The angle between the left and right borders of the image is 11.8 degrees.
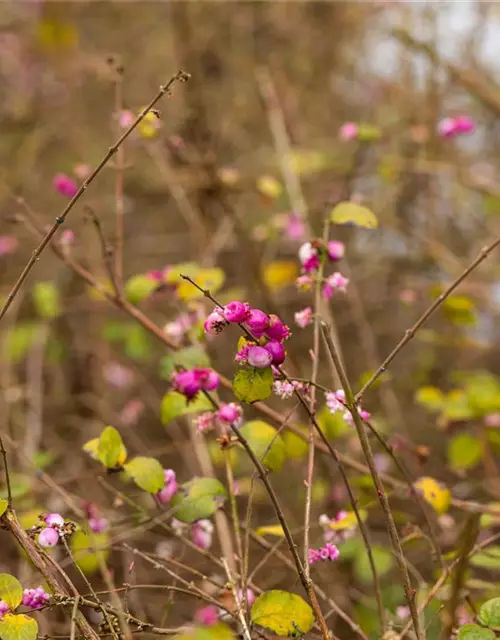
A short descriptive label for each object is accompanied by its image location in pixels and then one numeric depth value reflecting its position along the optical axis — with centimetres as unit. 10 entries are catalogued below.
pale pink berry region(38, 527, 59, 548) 94
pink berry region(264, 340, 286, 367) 91
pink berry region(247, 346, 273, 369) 91
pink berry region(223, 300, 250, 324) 90
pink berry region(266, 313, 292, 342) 91
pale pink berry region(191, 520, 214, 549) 101
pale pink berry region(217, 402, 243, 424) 94
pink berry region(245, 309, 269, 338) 91
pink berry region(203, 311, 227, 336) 91
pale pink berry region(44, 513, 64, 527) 94
